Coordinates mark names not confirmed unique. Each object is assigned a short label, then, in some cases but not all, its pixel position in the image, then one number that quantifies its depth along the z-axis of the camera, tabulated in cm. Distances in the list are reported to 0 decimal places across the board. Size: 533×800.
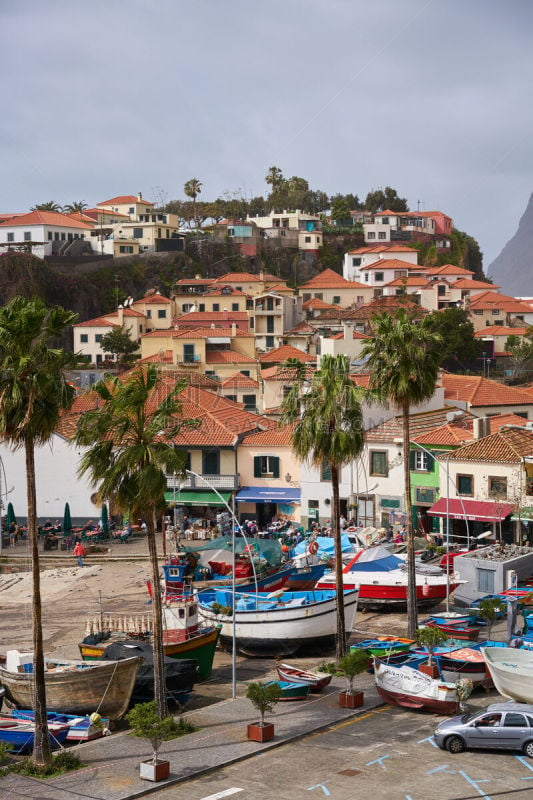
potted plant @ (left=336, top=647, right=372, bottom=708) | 3306
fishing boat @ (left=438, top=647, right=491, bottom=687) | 3472
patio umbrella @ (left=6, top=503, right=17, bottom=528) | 6538
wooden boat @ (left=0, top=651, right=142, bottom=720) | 3325
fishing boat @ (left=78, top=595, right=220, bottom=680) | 3803
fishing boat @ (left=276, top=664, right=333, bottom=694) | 3522
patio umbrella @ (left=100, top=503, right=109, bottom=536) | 6469
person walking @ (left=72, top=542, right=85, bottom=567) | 5997
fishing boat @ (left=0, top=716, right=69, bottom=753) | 3028
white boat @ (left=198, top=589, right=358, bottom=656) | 4041
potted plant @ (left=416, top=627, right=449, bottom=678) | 3453
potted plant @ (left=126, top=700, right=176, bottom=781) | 2738
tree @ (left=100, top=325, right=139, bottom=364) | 12021
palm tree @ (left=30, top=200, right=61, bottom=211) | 19230
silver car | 2867
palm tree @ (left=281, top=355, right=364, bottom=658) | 3638
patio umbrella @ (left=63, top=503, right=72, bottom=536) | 6500
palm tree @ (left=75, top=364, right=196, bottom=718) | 3036
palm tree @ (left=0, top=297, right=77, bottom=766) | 2783
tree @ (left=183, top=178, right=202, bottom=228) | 19729
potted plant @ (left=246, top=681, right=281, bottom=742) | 3033
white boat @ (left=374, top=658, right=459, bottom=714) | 3247
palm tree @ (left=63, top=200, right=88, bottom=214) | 19438
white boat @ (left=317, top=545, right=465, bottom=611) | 4688
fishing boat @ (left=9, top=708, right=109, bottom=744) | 3166
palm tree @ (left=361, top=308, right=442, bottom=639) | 3903
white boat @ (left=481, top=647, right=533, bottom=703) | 3209
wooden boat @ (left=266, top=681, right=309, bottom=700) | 3450
